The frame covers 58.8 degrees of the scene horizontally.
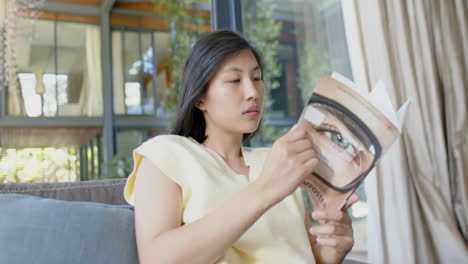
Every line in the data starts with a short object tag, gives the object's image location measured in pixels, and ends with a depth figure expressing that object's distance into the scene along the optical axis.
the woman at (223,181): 0.69
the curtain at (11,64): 3.49
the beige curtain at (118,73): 4.20
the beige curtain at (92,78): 4.01
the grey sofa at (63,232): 0.76
